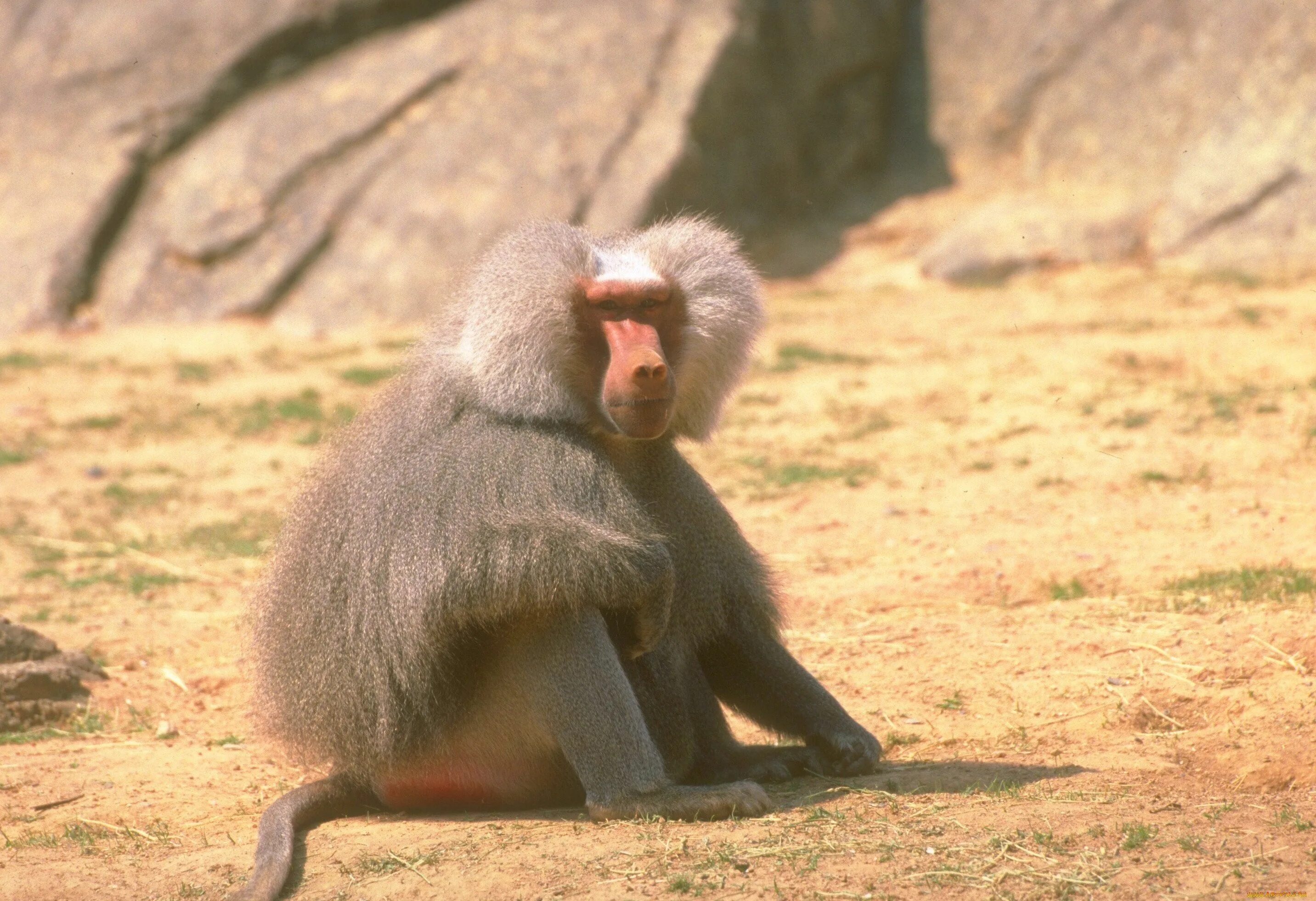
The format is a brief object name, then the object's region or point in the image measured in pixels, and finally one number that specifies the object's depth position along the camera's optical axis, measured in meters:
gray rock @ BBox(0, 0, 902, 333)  22.73
